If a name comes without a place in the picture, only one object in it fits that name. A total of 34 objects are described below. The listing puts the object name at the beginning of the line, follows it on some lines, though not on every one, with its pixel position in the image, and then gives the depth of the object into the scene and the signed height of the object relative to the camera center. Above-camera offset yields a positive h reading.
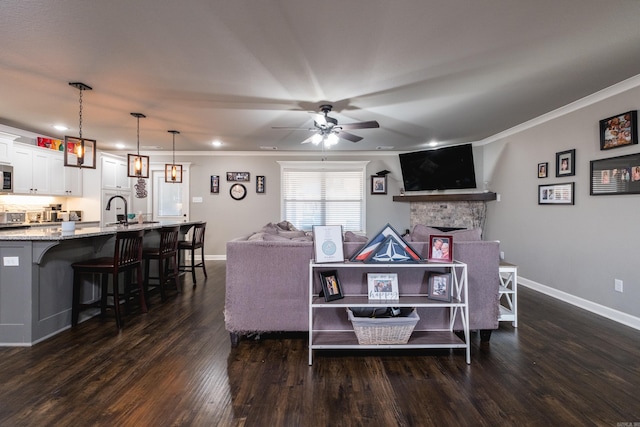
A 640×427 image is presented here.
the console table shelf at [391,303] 2.33 -0.70
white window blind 6.78 +0.37
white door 6.75 +0.26
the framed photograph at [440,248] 2.46 -0.29
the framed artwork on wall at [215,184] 6.73 +0.60
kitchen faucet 6.09 +0.17
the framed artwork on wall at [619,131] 3.00 +0.87
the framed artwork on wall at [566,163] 3.76 +0.64
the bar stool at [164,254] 3.91 -0.57
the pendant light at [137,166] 4.29 +0.64
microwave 4.59 +0.48
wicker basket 2.29 -0.89
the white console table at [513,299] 2.97 -0.85
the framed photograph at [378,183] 6.77 +0.65
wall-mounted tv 5.71 +0.88
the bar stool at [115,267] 2.91 -0.55
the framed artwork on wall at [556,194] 3.81 +0.26
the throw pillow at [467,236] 2.70 -0.21
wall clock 6.77 +0.45
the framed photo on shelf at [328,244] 2.45 -0.26
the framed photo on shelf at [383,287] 2.43 -0.60
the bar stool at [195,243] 4.75 -0.52
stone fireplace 5.70 +0.08
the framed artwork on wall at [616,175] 3.01 +0.41
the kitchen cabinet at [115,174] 6.04 +0.75
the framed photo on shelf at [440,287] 2.43 -0.60
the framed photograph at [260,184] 6.76 +0.61
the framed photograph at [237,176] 6.74 +0.78
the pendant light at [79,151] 3.08 +0.62
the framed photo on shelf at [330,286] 2.42 -0.60
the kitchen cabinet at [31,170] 4.86 +0.67
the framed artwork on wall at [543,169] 4.20 +0.62
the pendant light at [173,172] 5.10 +0.67
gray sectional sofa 2.63 -0.64
